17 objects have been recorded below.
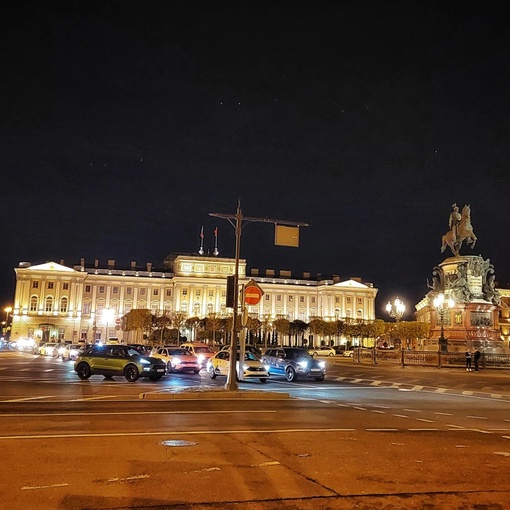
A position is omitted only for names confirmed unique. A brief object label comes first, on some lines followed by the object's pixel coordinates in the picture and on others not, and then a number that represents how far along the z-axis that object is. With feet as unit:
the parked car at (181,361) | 110.52
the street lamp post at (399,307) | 159.84
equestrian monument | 143.74
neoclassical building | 436.35
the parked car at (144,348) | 155.47
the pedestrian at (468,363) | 125.45
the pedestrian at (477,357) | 122.72
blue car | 96.89
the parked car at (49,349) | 197.57
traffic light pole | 64.08
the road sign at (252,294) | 70.85
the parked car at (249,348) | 105.15
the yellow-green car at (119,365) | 87.71
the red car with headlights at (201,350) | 129.70
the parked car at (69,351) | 164.89
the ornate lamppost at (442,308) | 143.23
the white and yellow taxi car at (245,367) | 87.15
